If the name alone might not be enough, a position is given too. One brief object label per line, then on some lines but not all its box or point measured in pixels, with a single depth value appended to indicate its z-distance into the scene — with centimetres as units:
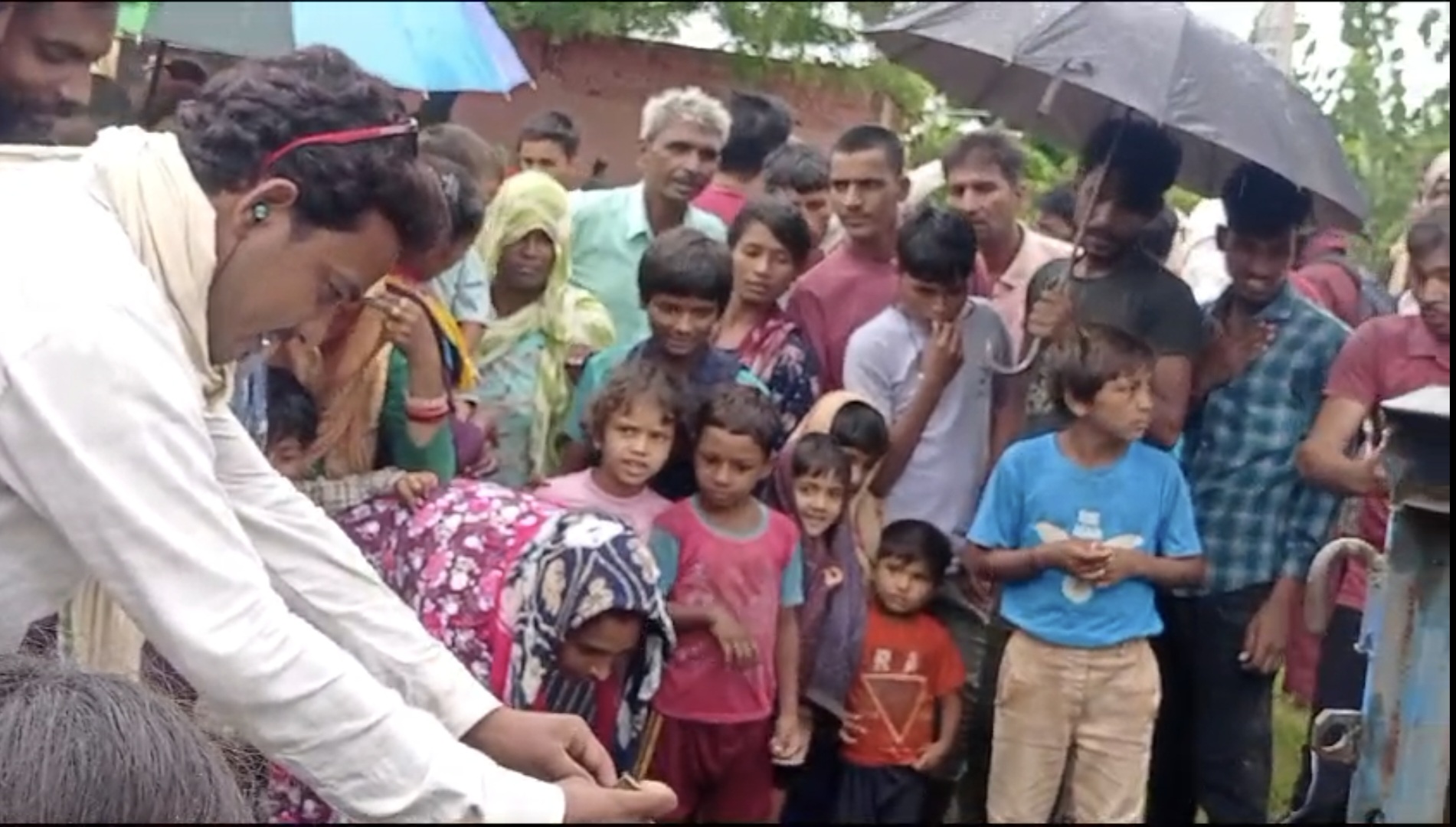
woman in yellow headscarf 430
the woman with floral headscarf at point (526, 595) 320
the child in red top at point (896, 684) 419
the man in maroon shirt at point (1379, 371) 373
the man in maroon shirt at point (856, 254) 455
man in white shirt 176
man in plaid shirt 401
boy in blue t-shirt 392
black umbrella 428
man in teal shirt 486
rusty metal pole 175
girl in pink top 380
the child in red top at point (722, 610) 385
